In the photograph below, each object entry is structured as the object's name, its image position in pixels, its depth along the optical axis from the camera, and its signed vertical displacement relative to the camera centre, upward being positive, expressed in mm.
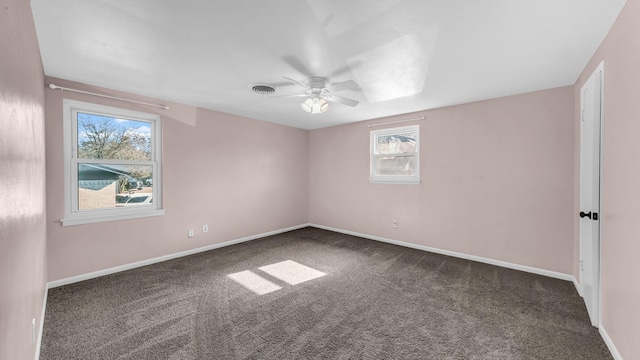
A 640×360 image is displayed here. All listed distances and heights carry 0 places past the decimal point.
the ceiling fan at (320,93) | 2703 +945
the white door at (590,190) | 2062 -107
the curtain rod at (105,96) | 2769 +978
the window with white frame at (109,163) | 2973 +166
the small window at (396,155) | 4328 +399
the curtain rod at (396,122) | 4168 +974
